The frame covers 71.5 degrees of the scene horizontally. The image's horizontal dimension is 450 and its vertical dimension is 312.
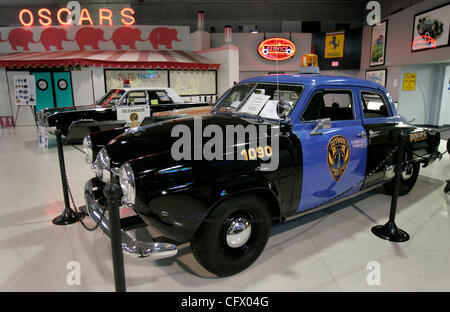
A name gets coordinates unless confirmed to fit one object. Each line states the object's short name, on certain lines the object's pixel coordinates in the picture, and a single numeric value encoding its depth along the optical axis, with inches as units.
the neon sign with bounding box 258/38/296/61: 653.9
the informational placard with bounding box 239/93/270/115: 135.3
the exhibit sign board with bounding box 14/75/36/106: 438.9
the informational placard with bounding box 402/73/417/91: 496.1
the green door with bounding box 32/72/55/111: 510.9
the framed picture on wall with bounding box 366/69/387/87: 559.7
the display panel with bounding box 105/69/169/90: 517.7
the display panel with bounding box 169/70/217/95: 574.2
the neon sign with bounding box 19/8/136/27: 557.3
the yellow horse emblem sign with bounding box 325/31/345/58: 641.6
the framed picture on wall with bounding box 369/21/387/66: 547.9
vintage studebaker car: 92.1
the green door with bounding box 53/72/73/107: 512.4
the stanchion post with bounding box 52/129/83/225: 149.0
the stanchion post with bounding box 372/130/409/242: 133.5
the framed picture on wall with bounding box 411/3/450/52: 402.0
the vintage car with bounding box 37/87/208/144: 293.4
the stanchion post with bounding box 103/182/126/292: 80.0
